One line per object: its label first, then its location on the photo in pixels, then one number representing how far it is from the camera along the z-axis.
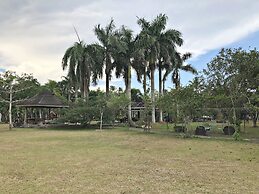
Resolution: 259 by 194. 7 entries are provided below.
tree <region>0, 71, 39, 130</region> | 20.67
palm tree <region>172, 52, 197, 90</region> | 28.51
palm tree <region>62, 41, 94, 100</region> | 21.99
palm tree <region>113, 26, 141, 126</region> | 22.29
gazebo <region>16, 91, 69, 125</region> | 22.87
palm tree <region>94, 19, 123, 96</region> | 22.53
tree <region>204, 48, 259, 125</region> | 13.38
